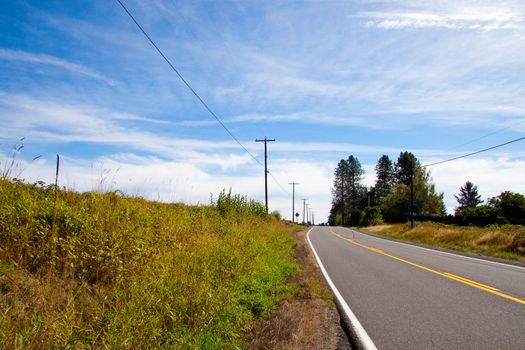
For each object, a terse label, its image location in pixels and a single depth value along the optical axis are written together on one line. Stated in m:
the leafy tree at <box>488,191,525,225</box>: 53.63
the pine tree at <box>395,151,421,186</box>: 100.69
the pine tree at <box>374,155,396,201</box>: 112.88
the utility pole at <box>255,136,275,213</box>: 40.97
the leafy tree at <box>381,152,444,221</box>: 77.56
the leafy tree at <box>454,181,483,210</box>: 107.94
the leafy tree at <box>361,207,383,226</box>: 74.25
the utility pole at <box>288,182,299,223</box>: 82.08
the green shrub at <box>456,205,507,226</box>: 53.87
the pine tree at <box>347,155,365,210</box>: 116.61
